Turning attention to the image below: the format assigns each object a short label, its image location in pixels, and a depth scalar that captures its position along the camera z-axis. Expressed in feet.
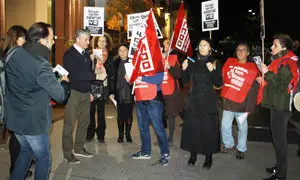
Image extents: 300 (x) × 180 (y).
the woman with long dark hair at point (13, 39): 16.26
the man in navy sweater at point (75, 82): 19.01
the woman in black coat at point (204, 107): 18.31
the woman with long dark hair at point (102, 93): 23.65
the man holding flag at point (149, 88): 17.97
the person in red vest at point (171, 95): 21.50
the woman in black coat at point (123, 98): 23.07
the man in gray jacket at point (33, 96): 11.99
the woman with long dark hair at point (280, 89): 15.44
